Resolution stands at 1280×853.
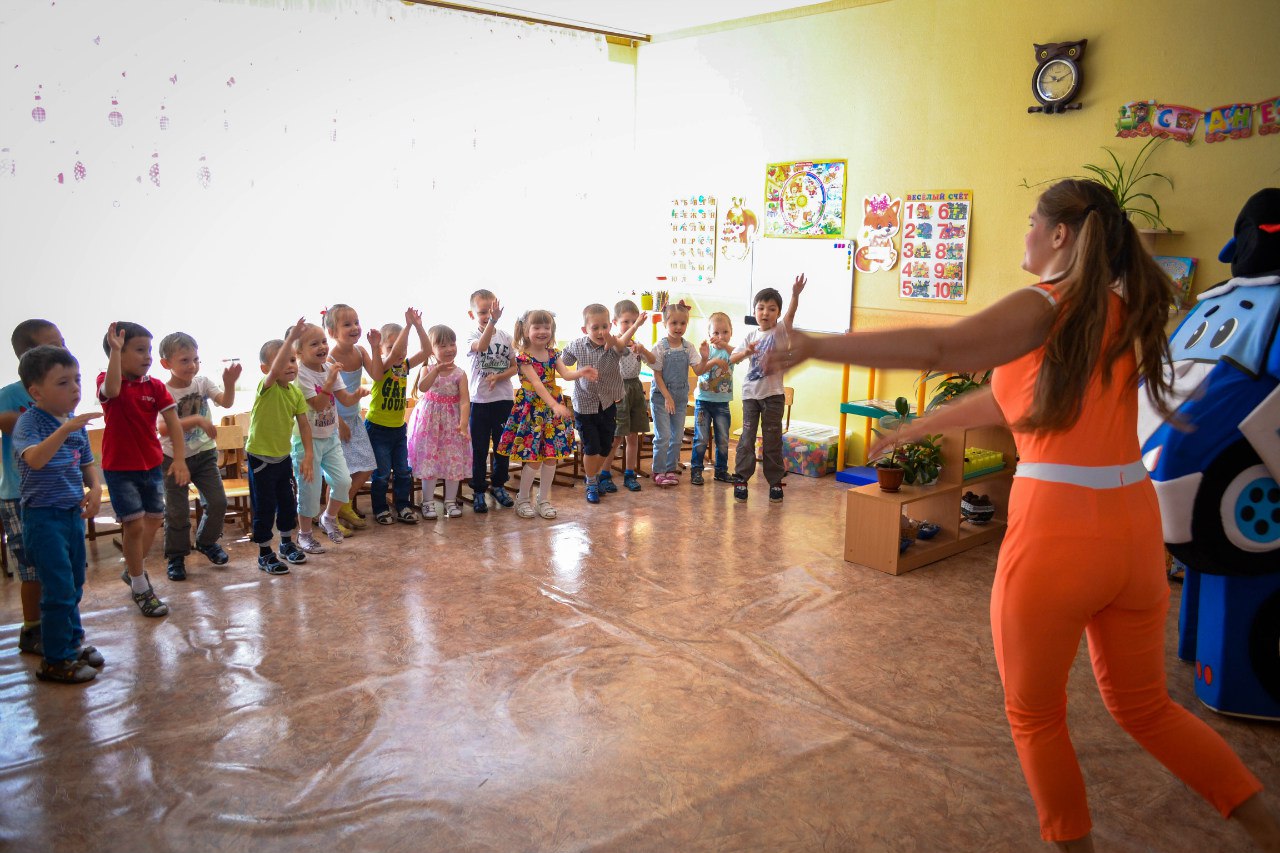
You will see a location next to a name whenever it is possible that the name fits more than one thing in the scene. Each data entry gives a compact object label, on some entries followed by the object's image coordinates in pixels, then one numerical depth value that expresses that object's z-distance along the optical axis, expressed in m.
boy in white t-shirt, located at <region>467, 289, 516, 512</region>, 5.51
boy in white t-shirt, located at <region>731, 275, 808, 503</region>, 5.95
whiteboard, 6.83
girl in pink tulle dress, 5.38
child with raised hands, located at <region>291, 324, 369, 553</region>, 4.68
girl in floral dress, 5.51
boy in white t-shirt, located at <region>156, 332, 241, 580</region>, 4.23
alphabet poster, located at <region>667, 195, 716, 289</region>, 7.79
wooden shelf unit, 4.66
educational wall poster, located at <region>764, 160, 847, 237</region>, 6.83
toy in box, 6.66
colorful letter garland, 4.86
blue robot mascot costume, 3.02
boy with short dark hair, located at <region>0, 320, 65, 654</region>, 3.40
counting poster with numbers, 6.15
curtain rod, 6.75
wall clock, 5.44
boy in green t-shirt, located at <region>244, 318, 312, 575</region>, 4.40
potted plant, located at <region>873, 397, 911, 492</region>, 4.68
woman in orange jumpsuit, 1.83
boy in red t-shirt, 3.76
